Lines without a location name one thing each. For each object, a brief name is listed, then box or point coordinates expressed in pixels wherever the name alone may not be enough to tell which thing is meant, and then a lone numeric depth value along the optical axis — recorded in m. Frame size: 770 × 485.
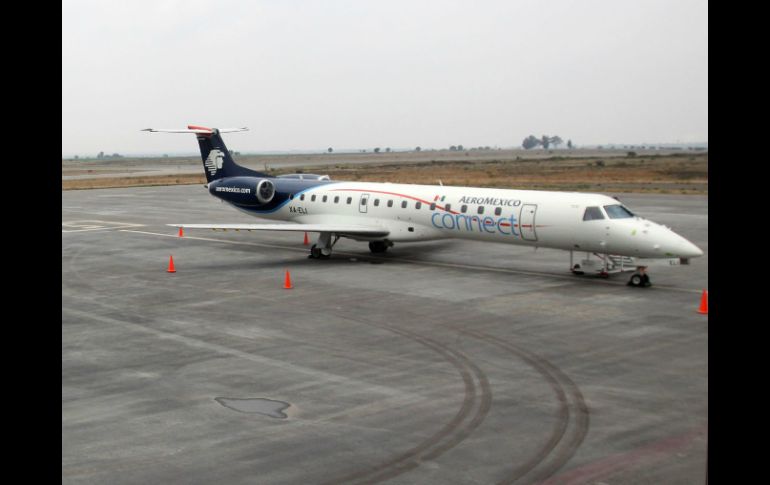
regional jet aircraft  22.09
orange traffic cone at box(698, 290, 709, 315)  18.91
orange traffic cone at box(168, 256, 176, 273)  25.67
